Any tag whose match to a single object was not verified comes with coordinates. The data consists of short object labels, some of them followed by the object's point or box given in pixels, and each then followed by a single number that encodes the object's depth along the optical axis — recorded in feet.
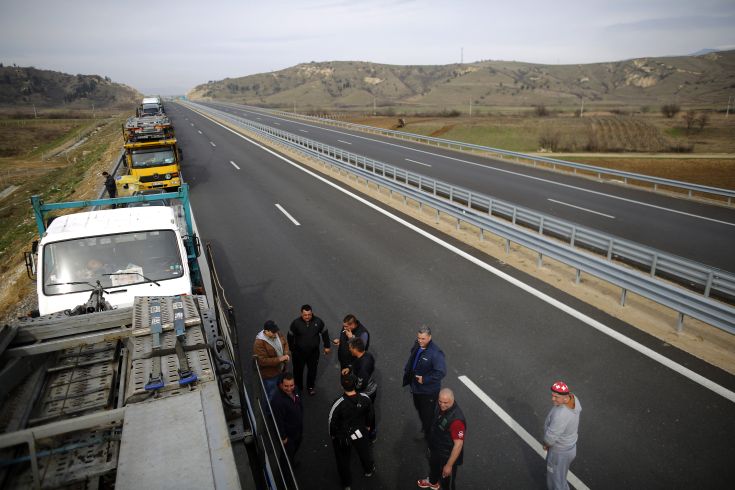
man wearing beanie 15.74
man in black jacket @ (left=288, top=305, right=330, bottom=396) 22.40
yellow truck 63.77
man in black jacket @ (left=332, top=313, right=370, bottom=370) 21.35
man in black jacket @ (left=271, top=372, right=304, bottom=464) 17.49
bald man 15.94
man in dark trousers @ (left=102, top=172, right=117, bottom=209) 54.27
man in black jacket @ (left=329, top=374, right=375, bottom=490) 16.30
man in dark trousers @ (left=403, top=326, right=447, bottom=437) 19.22
